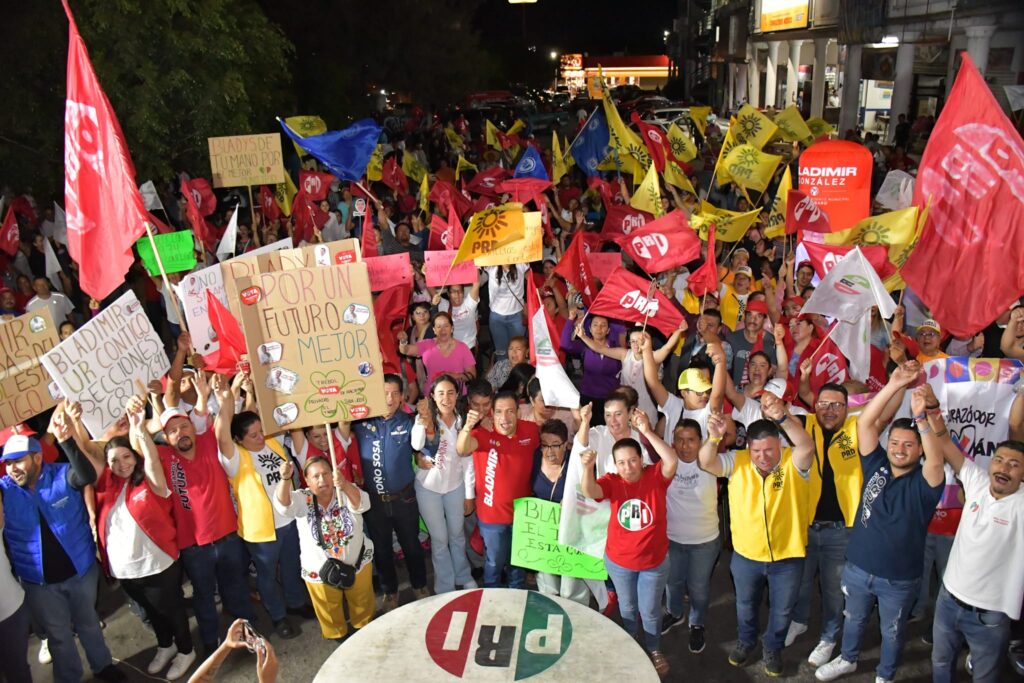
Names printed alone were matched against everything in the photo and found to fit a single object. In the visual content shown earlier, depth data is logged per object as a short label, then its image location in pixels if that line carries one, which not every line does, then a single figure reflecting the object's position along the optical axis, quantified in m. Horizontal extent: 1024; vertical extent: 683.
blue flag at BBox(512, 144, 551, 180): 12.48
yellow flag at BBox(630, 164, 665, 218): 9.96
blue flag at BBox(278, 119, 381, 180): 10.98
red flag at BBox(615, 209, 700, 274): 7.79
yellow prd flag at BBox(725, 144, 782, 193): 11.68
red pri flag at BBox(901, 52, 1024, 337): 5.84
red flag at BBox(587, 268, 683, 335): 6.97
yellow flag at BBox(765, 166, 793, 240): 10.24
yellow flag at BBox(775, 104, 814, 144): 15.35
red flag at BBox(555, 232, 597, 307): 8.15
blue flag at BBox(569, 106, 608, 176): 14.42
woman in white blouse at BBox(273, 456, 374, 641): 5.36
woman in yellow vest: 5.58
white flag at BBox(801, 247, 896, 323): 6.32
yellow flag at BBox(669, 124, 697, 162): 14.95
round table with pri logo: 4.43
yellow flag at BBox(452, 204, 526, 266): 7.63
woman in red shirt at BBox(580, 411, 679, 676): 5.20
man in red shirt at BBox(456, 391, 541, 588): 5.79
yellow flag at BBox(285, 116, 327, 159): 15.09
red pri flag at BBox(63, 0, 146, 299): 6.12
